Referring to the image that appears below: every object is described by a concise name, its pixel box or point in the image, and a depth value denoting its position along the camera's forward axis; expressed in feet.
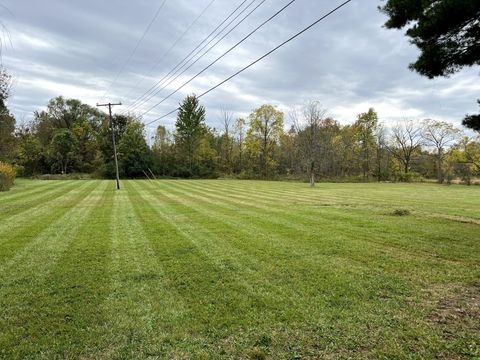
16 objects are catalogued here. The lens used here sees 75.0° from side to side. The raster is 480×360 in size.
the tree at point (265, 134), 163.12
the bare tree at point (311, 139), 117.19
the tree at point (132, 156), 158.40
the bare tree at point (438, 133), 170.50
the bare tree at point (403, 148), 181.83
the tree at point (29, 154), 153.80
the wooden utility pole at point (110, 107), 79.98
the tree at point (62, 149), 157.07
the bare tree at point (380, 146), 178.09
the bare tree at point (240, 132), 182.91
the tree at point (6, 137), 92.10
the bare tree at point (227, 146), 183.44
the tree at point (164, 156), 166.61
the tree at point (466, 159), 144.46
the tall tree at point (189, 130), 171.63
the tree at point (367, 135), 177.27
